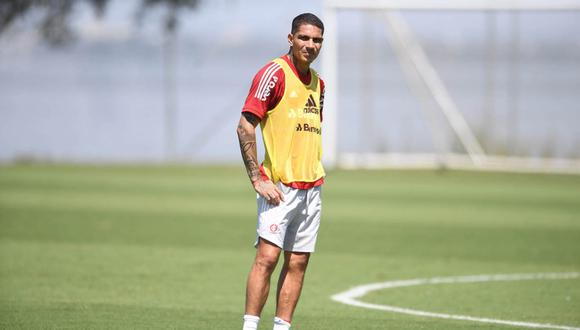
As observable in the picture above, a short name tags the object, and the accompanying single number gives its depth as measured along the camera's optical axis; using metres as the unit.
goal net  56.25
